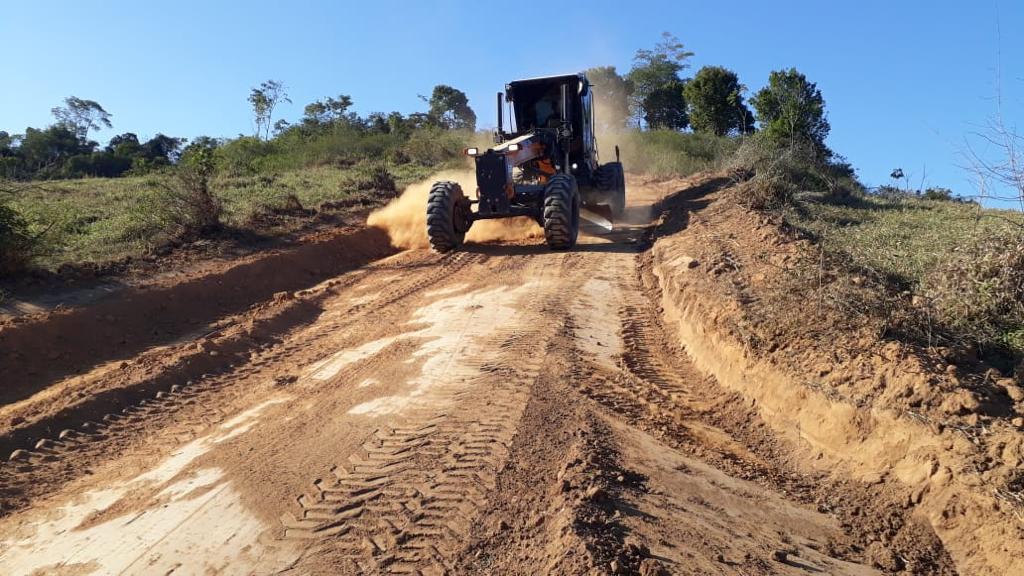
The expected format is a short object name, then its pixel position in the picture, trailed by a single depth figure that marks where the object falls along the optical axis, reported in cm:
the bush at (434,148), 2652
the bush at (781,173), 1171
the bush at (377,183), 1852
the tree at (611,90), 4334
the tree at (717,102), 3409
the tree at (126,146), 3469
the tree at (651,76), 4459
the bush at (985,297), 501
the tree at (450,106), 4639
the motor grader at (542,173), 1145
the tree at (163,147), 3719
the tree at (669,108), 4309
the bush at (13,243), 924
